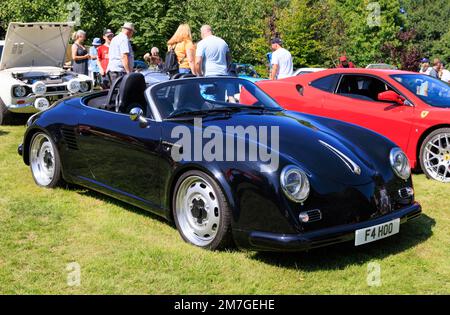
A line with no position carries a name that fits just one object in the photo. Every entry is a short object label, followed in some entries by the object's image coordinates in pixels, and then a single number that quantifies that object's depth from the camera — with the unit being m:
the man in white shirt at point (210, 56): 8.71
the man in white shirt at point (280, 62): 10.05
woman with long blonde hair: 9.34
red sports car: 6.41
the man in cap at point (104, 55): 11.86
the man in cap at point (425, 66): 18.10
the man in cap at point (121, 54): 8.65
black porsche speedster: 3.68
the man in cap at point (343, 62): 13.45
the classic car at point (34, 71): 9.95
